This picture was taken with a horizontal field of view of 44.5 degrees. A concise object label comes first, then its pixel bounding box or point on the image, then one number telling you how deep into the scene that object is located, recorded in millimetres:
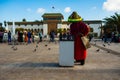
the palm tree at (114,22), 29464
